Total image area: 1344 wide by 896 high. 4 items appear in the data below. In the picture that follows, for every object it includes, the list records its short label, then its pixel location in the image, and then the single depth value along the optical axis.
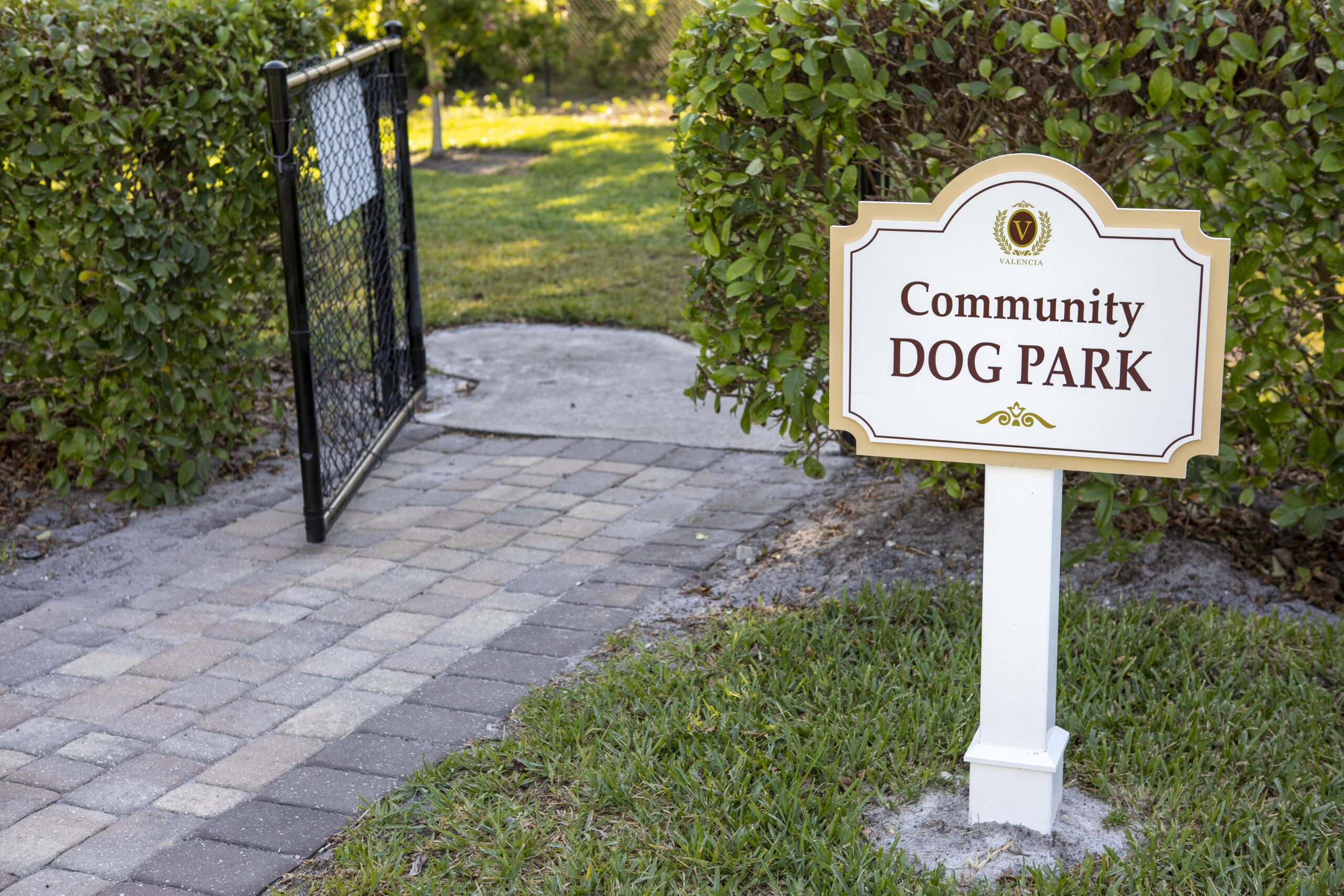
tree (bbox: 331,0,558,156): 12.89
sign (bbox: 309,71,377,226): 4.66
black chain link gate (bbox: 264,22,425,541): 4.34
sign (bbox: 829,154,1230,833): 2.31
